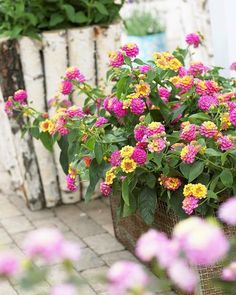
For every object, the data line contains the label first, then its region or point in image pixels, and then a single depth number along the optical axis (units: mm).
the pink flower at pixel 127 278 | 1077
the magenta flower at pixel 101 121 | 3112
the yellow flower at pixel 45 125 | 3395
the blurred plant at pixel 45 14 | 4119
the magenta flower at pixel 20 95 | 3430
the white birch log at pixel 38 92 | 4166
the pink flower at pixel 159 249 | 1094
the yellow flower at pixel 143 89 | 3048
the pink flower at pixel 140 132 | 2895
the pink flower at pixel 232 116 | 2878
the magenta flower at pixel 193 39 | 3416
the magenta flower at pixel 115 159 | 2912
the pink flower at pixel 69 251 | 1089
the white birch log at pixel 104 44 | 4284
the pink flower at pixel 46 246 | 1073
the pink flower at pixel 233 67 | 3260
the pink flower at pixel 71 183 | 3164
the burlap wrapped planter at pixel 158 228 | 2973
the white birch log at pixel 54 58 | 4168
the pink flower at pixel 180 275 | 1070
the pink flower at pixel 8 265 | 1089
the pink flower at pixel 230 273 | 1181
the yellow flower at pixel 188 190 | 2758
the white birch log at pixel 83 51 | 4218
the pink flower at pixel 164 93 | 3251
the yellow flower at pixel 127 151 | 2791
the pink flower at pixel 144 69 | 3156
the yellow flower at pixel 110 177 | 2979
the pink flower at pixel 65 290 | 1064
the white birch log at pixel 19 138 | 4173
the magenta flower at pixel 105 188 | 3039
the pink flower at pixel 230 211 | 1135
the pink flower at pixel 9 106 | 3501
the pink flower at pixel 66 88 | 3312
